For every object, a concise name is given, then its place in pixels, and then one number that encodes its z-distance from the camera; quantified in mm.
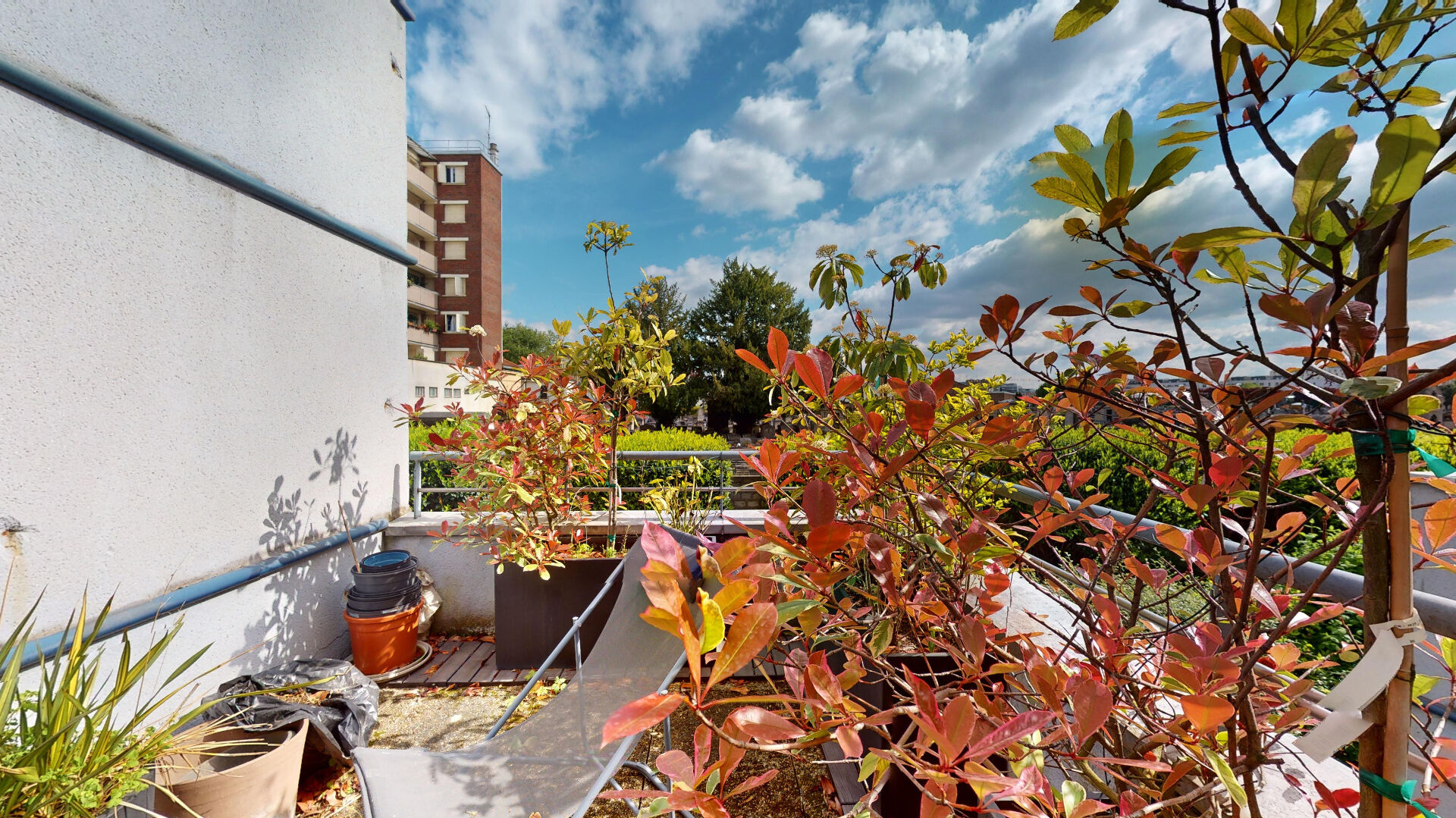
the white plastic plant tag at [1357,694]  426
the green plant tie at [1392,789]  462
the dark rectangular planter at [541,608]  2889
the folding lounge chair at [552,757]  1562
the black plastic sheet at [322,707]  1968
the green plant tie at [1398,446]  469
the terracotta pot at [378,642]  2799
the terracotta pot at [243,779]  1647
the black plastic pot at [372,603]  2805
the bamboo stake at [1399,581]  471
